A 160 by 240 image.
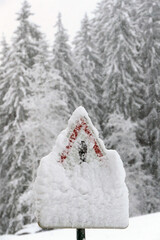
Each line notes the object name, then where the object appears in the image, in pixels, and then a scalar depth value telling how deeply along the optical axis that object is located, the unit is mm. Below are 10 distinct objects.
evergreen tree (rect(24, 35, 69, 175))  19719
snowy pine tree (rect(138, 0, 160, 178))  26641
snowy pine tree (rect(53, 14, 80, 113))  26516
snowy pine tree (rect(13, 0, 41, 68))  25203
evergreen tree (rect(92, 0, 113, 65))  31677
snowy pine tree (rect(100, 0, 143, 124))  27717
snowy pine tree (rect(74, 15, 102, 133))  27844
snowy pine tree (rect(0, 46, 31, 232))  21953
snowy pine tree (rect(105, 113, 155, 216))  24469
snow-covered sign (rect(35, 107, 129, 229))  2852
